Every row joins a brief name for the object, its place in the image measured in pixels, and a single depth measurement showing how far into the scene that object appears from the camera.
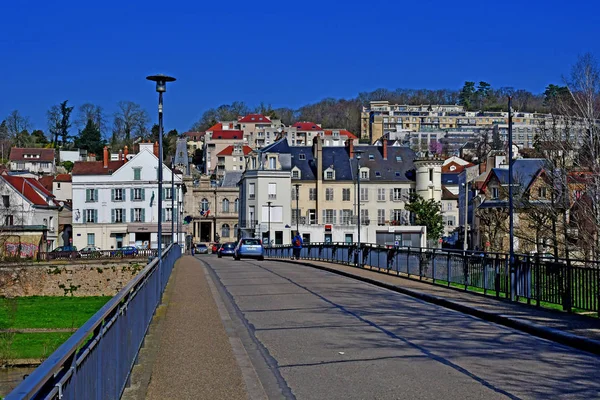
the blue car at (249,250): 53.41
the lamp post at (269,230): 82.88
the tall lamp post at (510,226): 19.88
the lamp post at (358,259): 37.61
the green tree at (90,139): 171.81
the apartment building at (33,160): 152.00
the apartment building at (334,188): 86.88
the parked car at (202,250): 89.54
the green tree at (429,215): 83.81
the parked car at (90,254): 63.22
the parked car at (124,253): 63.51
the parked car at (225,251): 66.50
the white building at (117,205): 88.94
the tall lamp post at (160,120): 21.03
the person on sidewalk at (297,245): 49.62
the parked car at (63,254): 61.41
